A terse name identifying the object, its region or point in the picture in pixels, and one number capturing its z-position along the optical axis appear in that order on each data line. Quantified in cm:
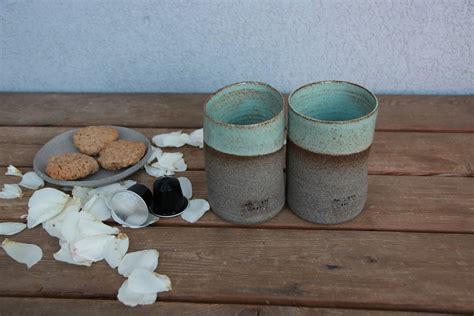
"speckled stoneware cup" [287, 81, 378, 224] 65
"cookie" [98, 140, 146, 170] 85
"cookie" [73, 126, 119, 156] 90
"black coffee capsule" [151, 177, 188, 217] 75
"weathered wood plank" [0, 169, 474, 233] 73
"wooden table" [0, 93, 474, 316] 62
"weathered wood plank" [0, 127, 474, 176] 85
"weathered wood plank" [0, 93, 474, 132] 100
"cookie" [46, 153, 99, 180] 82
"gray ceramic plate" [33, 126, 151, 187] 81
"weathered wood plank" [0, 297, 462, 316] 60
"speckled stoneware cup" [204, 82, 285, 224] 66
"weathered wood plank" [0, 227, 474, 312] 62
